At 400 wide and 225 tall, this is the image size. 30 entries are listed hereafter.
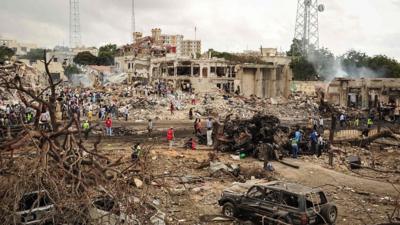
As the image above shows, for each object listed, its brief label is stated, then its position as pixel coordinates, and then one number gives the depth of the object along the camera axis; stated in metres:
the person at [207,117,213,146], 23.56
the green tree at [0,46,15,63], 81.77
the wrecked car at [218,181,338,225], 11.49
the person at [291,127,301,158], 21.83
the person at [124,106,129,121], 34.97
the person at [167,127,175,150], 22.83
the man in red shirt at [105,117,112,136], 26.57
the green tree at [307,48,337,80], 86.19
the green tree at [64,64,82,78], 86.60
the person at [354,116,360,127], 33.95
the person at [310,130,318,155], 22.57
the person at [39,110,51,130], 21.70
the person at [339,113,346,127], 34.07
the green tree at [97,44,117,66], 112.19
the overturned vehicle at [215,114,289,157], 21.52
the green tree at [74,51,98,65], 112.19
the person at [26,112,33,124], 24.52
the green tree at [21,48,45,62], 124.13
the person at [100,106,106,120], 34.25
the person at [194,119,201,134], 25.82
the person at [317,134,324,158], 22.37
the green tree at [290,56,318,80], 84.75
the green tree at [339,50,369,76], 82.38
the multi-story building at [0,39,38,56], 169.12
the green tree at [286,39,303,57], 92.50
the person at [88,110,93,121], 33.82
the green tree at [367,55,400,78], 73.62
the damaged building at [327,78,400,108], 46.81
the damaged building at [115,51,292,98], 61.16
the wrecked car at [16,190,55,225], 6.96
